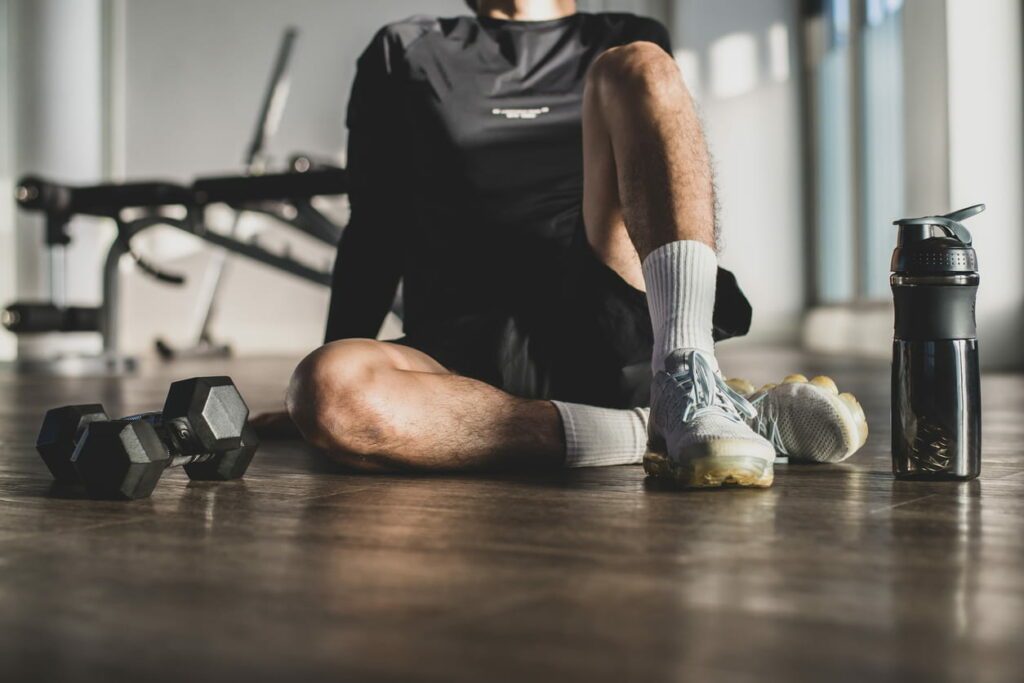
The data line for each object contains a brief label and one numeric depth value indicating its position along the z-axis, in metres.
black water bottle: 1.00
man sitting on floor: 1.12
